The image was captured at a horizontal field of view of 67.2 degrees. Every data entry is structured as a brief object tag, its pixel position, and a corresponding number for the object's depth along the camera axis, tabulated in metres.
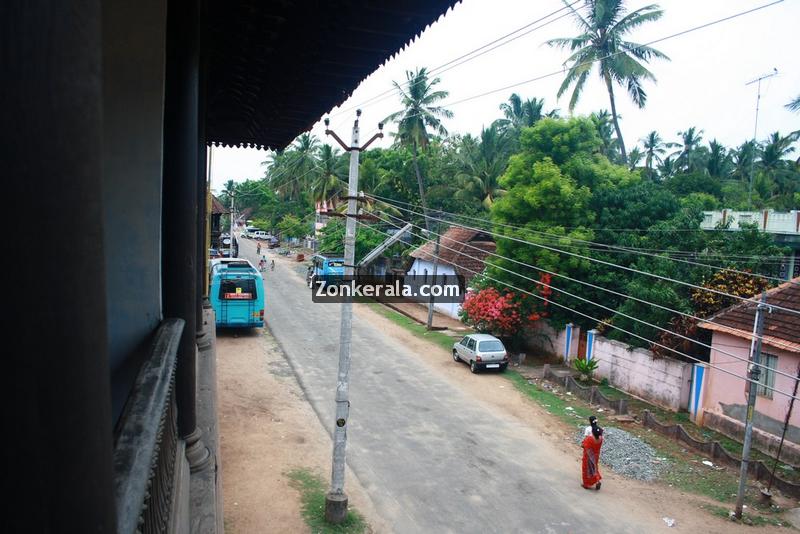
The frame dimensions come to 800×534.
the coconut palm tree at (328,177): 46.25
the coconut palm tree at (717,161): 43.69
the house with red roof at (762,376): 13.40
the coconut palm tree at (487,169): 31.50
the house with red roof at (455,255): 29.00
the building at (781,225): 22.81
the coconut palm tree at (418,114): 30.88
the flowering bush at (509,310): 21.33
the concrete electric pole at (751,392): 10.70
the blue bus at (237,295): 22.23
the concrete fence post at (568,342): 20.81
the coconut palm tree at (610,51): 28.33
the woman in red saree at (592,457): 11.42
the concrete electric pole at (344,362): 10.22
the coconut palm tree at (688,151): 51.88
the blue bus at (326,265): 34.53
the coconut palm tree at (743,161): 47.84
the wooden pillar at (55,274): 0.77
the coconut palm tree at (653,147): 54.22
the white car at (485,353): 19.45
